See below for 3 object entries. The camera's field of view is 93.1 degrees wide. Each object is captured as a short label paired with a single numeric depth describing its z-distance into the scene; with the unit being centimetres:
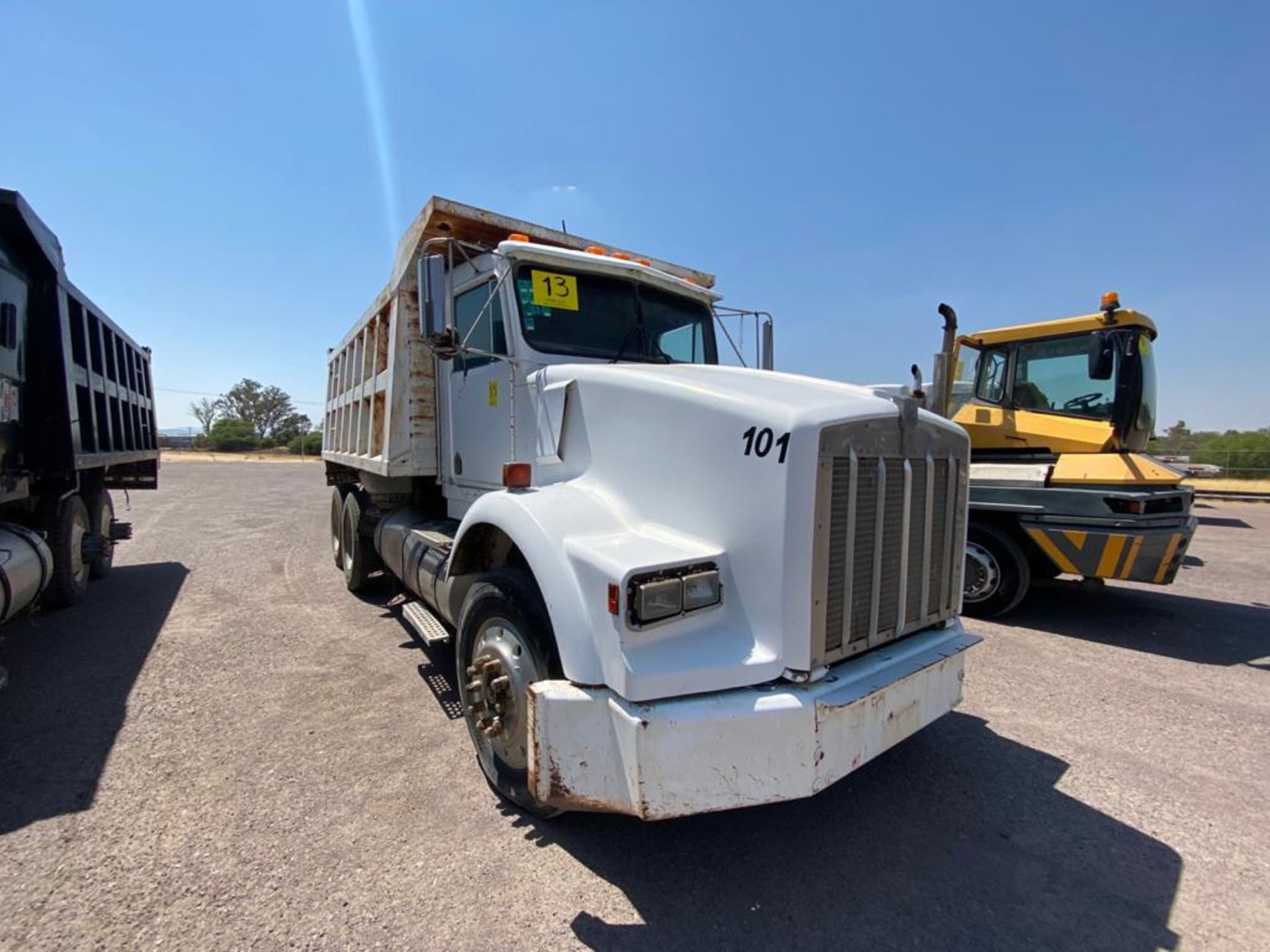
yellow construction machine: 523
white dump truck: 199
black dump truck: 457
